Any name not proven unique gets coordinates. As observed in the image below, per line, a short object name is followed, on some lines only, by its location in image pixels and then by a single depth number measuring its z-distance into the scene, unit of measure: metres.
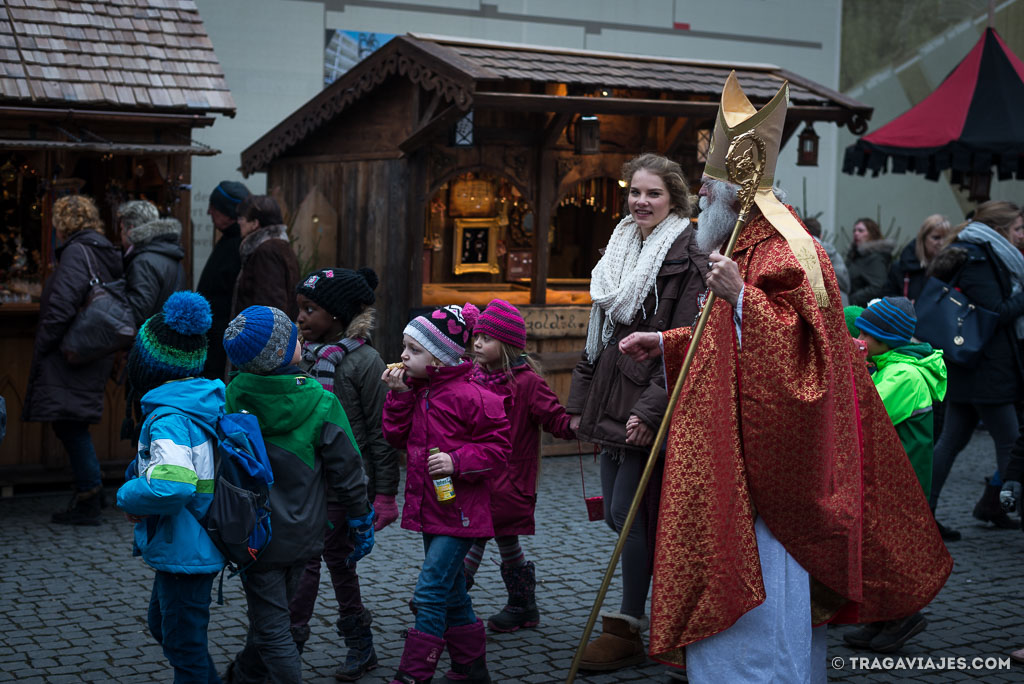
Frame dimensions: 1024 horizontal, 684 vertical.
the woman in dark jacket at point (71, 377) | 6.82
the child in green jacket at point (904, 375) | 5.32
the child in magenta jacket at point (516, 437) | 4.70
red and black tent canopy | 9.63
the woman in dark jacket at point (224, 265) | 7.77
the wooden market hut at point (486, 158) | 8.31
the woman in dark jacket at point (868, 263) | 10.49
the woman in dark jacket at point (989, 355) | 7.06
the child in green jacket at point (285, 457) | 3.96
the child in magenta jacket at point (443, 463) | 4.15
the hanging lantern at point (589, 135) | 8.63
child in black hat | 4.55
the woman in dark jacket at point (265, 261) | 7.35
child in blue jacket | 3.64
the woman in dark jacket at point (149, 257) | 7.17
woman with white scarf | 4.66
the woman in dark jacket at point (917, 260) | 8.59
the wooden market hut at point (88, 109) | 7.37
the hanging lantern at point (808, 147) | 9.80
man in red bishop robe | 3.79
